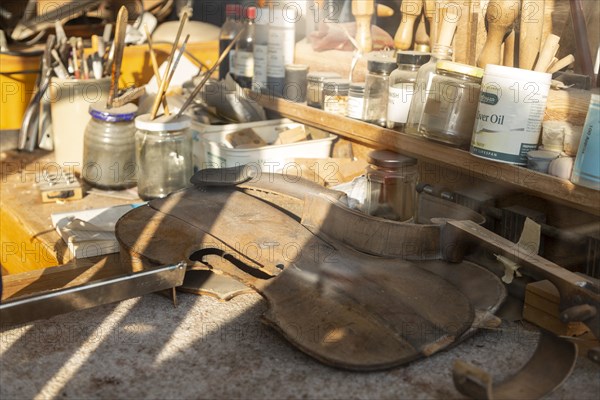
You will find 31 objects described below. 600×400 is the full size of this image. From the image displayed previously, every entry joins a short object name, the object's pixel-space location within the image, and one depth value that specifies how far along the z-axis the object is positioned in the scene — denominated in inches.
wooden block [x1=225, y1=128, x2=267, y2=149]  72.3
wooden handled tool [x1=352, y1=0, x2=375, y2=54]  72.4
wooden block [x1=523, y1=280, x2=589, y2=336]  43.4
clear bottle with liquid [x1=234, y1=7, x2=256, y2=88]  82.5
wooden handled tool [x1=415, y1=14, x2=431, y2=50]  67.6
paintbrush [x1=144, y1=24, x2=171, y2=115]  72.3
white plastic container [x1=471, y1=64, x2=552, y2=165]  47.6
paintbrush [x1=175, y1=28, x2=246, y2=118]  69.2
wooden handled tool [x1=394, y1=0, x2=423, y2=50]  68.0
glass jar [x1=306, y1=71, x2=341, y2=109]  71.2
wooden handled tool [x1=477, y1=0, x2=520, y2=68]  54.9
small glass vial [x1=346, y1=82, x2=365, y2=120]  65.2
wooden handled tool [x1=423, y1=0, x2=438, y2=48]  66.0
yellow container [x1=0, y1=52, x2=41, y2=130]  94.0
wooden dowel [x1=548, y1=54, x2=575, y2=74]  53.1
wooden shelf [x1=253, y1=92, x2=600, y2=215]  46.5
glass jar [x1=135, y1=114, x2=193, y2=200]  69.6
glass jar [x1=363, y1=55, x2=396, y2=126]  63.4
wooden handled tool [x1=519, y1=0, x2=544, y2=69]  55.3
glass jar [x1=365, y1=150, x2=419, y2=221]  55.7
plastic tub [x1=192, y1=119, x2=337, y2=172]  69.7
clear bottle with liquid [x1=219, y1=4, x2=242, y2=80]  85.4
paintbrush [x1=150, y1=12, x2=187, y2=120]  69.2
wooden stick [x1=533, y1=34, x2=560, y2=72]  52.2
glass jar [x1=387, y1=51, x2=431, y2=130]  59.2
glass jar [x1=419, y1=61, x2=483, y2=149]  52.8
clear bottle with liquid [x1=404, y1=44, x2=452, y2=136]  56.9
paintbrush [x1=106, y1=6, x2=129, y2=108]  68.8
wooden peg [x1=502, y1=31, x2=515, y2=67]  57.7
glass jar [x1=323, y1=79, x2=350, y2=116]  68.7
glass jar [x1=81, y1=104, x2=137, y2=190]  75.1
